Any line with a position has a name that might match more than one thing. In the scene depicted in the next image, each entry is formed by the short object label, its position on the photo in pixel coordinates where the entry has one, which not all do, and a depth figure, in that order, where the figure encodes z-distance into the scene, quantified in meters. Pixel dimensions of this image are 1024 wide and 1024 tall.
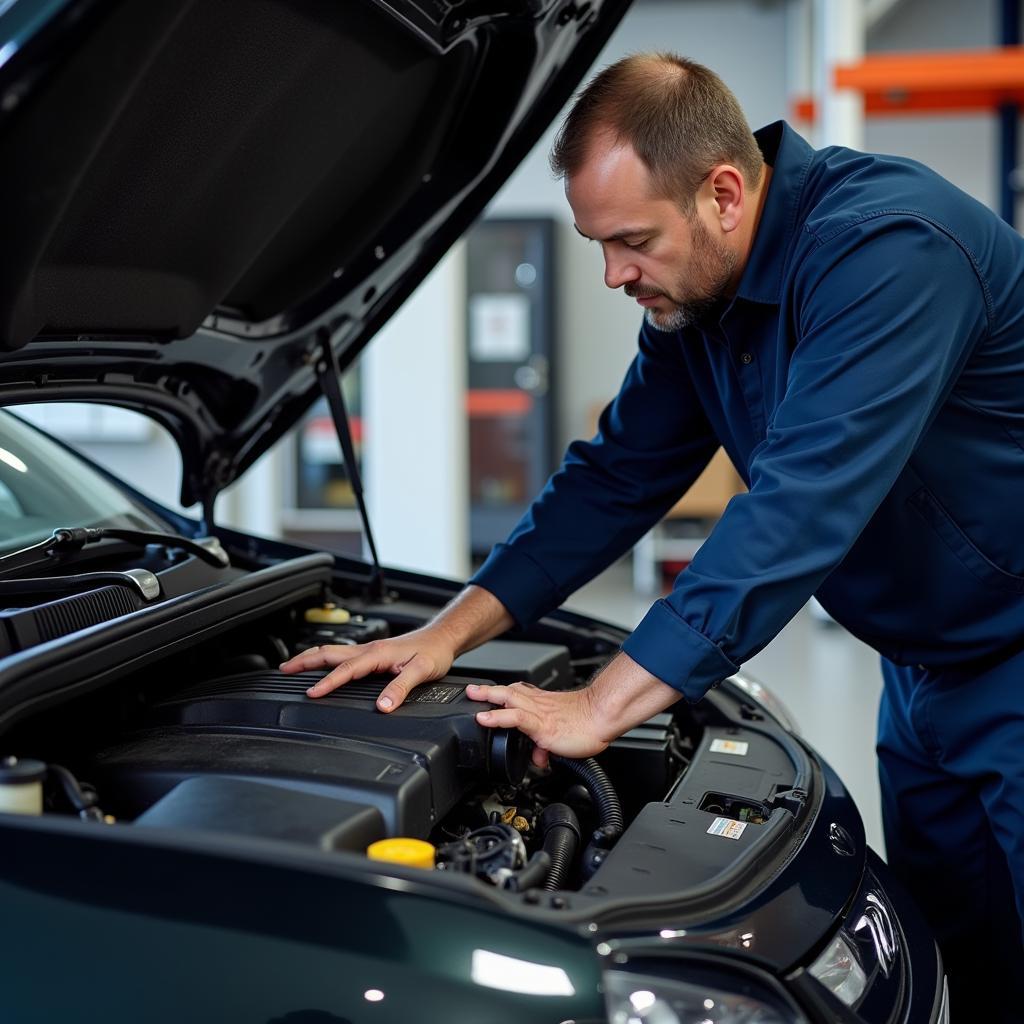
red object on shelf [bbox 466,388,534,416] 7.29
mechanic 1.26
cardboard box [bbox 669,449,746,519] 6.34
